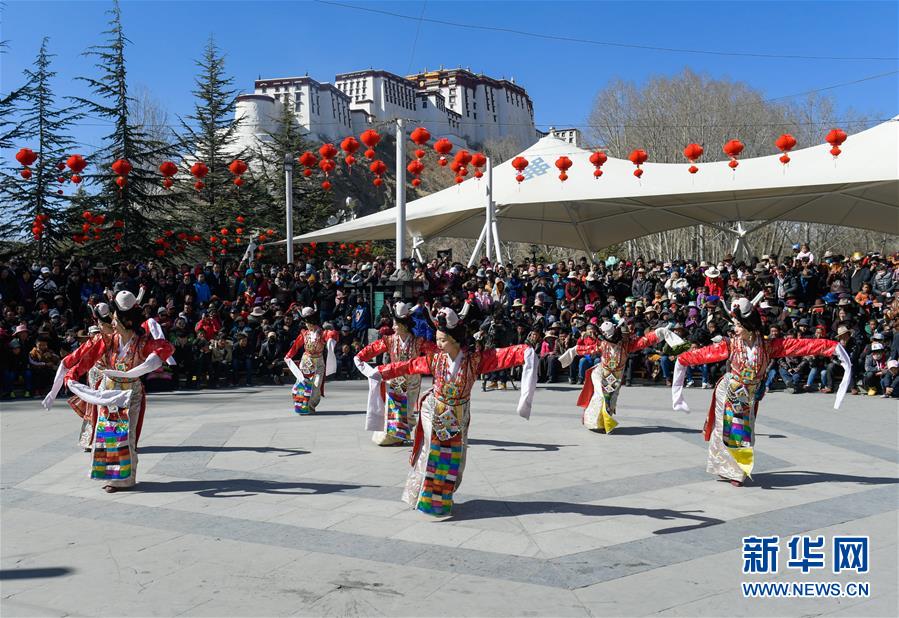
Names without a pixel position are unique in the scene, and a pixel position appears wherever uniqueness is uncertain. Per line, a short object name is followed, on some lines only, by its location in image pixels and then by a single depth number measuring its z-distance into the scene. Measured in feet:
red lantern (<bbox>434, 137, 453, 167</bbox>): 53.16
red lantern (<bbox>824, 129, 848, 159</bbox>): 52.44
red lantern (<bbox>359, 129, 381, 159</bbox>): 47.85
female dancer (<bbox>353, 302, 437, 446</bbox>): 26.73
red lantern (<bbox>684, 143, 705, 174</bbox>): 55.16
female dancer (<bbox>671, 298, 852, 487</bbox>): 21.03
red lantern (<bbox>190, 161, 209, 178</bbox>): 54.60
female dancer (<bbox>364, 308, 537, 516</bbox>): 17.85
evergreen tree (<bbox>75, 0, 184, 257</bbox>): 76.33
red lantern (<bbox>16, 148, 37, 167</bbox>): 47.93
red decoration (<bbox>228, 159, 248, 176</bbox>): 57.11
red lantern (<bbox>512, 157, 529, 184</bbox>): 65.16
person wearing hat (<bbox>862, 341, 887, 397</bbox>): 39.99
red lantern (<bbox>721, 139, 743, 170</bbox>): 53.16
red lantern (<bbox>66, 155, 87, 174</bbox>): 50.03
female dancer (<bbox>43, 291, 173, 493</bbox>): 20.58
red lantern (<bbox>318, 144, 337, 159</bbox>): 52.21
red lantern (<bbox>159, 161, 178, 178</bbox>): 54.70
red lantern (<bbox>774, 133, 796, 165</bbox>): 52.31
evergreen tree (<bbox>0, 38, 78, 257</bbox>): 71.31
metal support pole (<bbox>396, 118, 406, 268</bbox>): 45.62
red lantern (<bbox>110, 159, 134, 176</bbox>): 53.83
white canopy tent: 56.49
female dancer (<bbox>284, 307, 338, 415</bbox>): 33.60
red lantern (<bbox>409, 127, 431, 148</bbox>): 50.50
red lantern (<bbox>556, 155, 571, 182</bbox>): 61.82
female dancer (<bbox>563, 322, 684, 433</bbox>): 29.53
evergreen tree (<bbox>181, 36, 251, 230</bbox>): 98.37
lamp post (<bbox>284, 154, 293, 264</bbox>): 61.52
